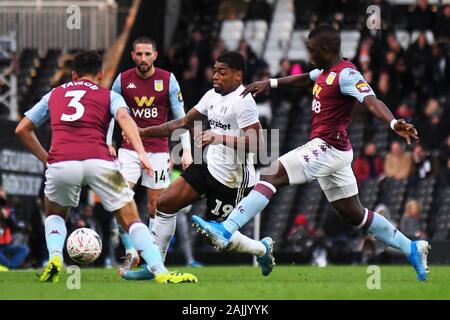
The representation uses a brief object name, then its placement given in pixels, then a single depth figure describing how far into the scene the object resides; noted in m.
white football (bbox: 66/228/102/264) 13.01
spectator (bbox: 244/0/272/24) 28.50
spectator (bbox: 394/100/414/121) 22.95
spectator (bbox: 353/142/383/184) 23.09
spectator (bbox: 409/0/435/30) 25.56
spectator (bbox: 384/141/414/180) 22.72
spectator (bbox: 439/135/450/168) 22.38
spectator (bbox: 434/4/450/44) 24.56
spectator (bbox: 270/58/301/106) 25.34
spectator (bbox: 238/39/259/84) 24.86
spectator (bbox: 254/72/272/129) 24.41
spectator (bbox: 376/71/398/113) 23.32
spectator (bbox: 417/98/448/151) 22.59
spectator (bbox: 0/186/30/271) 19.25
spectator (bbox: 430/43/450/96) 23.66
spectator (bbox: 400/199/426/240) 21.48
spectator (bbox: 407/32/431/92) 23.73
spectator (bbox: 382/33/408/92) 23.72
